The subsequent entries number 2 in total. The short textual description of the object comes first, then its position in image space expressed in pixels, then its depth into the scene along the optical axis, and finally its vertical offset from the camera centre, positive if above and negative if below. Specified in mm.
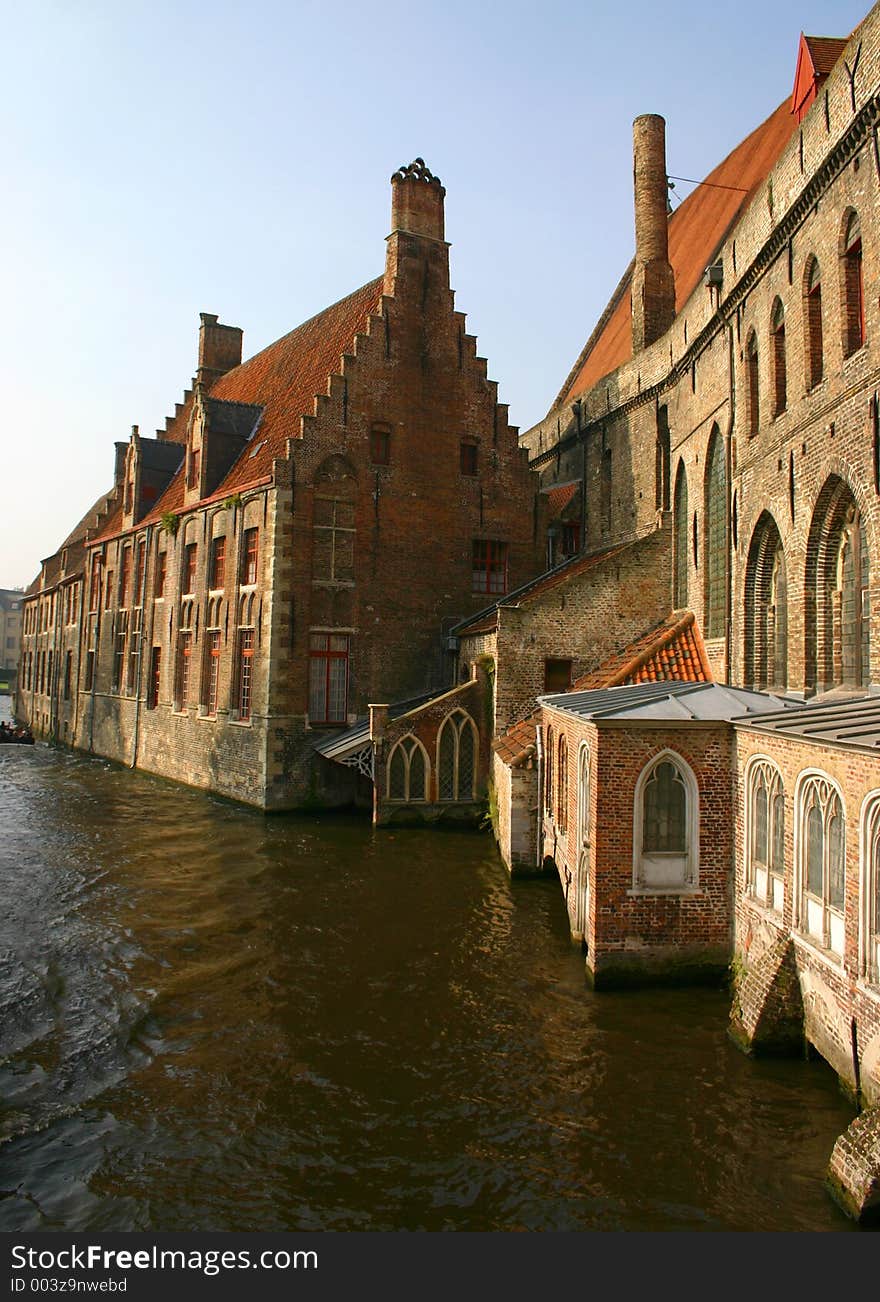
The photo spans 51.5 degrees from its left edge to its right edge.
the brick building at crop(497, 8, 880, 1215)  7383 +684
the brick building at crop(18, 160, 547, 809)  21719 +4315
